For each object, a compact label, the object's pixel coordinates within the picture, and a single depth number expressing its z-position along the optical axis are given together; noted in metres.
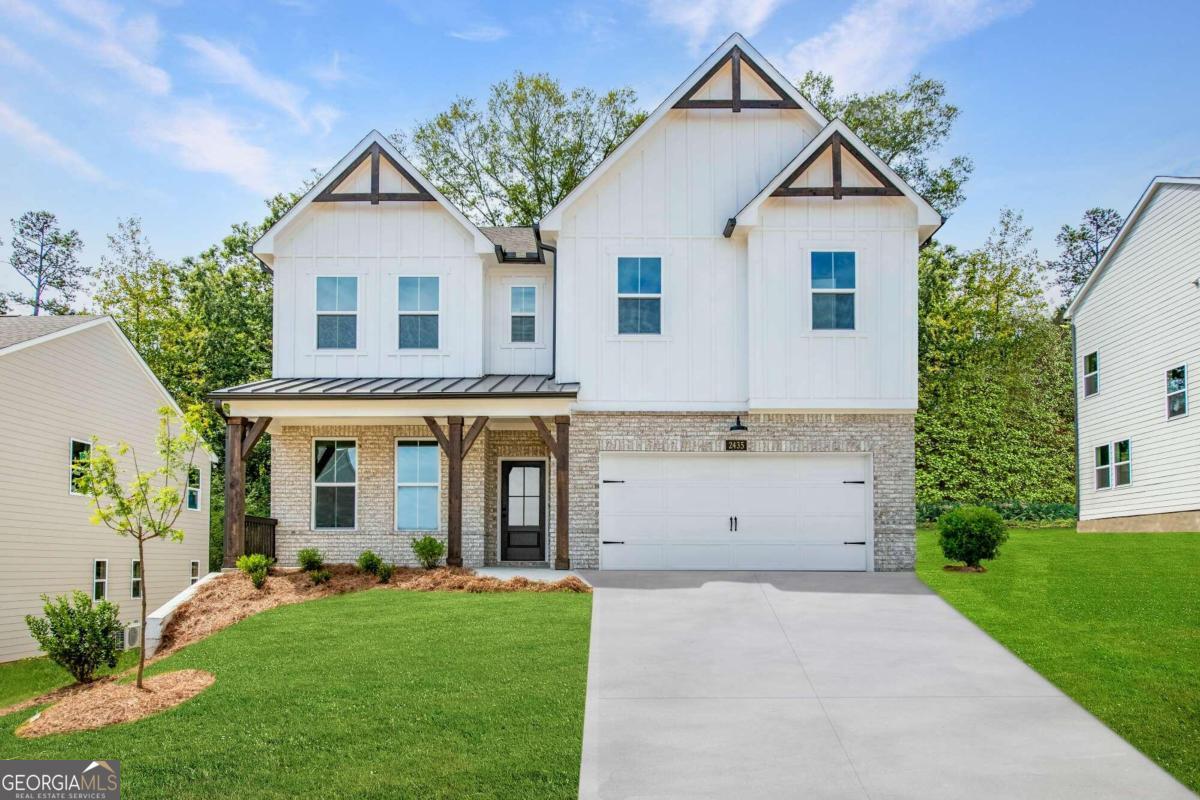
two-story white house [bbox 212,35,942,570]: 17.22
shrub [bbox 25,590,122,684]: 13.44
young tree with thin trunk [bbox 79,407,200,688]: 11.80
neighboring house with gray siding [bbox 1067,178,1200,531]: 22.05
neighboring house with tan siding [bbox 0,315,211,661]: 19.83
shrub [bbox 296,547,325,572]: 16.88
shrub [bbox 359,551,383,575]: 16.72
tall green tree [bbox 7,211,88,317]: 39.94
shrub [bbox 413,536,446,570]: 17.02
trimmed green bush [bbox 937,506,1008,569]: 16.59
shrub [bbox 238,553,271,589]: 15.65
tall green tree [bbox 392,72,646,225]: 33.41
